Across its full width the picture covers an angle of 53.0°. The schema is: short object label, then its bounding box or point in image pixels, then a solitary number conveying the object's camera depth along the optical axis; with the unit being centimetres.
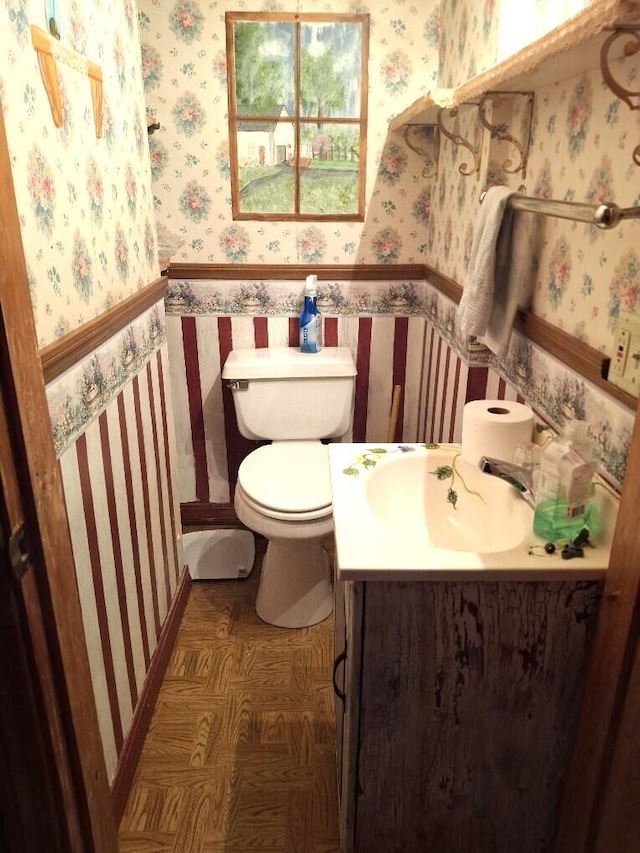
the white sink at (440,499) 124
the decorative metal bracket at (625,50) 81
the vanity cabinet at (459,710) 99
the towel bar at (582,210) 84
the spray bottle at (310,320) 233
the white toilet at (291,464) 190
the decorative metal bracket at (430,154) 216
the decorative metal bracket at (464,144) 156
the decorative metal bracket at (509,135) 136
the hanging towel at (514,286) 131
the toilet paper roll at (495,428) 121
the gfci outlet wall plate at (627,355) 96
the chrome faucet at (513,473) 115
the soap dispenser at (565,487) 99
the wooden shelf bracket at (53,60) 110
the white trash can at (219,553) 240
